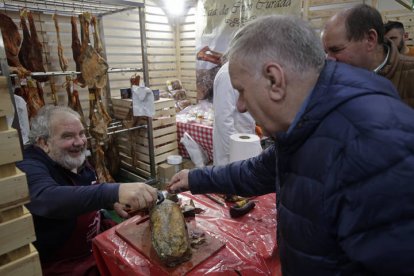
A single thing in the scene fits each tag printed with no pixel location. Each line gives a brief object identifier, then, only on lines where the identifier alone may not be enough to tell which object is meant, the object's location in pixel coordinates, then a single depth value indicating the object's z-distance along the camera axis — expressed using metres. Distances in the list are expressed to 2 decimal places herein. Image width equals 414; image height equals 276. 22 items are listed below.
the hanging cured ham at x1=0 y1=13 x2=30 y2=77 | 3.30
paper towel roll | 2.78
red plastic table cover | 1.39
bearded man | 1.72
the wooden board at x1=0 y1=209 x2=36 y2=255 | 1.15
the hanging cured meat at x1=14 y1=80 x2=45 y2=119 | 3.44
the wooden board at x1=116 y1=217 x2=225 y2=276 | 1.36
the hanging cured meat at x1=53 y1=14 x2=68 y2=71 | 3.71
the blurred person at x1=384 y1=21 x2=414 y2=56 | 3.37
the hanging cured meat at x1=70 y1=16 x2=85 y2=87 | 3.84
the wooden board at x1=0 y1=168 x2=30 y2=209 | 1.12
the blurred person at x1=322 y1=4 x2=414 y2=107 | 2.10
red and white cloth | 4.61
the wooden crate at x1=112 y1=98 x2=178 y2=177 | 4.93
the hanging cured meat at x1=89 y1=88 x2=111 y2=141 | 4.12
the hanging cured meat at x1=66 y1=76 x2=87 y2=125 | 3.96
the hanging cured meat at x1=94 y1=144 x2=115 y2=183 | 4.39
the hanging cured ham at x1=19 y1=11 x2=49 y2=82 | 3.54
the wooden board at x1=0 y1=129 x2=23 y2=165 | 1.08
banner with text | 5.02
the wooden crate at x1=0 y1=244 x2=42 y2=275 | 1.18
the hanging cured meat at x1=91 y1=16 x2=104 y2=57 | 3.86
